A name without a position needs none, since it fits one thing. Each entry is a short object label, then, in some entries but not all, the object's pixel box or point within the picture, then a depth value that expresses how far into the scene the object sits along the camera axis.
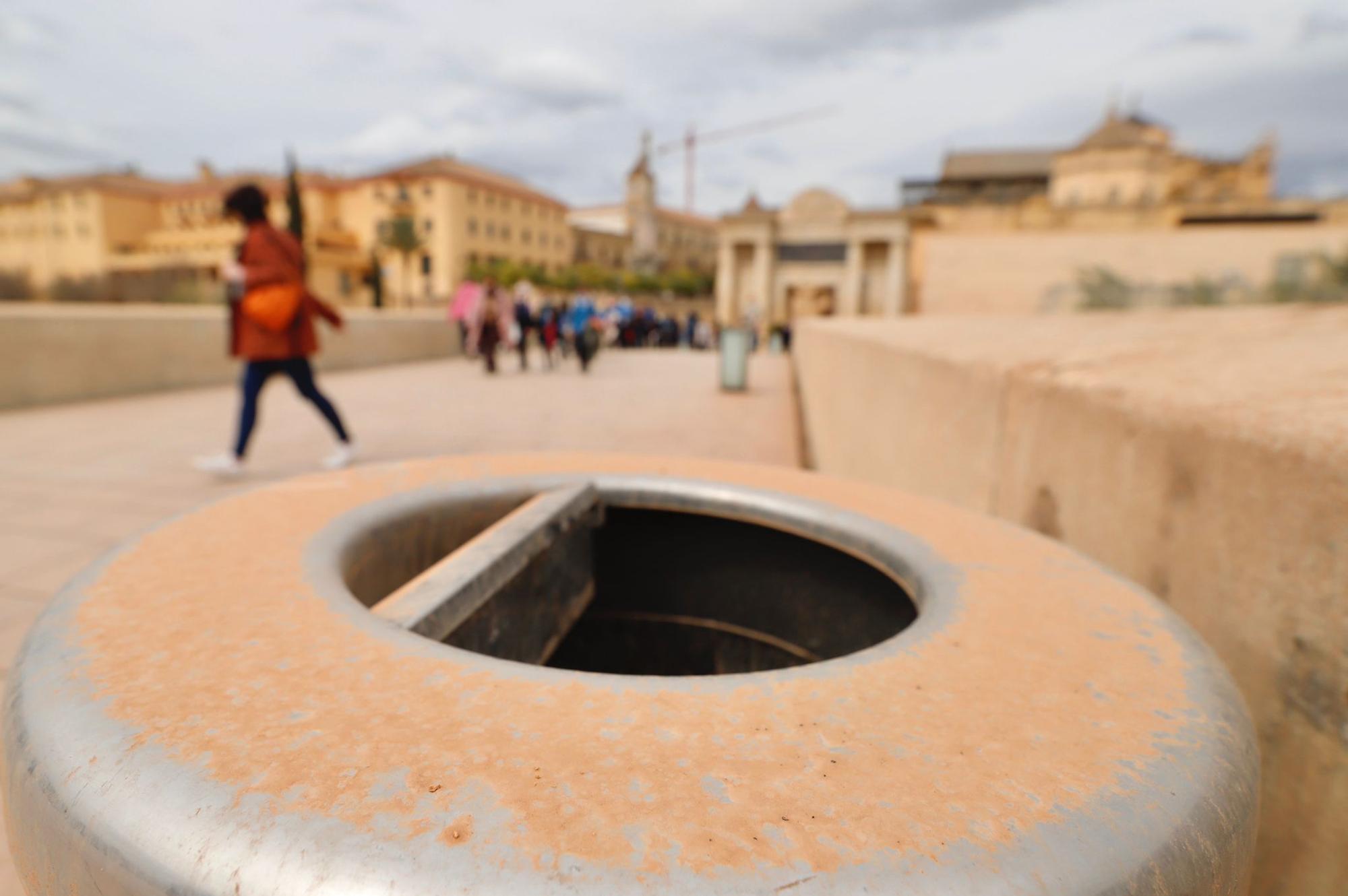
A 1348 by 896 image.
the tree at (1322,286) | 12.21
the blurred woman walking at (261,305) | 4.55
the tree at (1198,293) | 17.34
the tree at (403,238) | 51.69
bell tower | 64.94
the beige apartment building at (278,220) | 57.09
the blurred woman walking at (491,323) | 12.16
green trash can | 10.63
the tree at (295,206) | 33.78
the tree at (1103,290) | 20.05
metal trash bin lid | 0.56
